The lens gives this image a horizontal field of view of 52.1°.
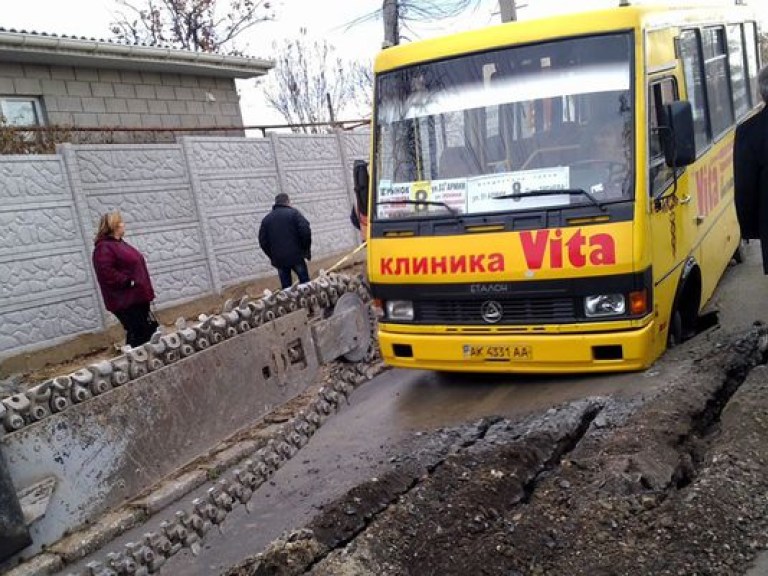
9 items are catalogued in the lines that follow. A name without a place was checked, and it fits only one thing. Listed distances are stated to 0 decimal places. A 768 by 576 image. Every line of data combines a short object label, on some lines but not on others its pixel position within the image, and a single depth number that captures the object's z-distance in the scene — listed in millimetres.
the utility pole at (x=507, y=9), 15399
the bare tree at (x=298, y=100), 32375
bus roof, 5773
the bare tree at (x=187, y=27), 24172
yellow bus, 5609
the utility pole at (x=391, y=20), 15453
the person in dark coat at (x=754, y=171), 5270
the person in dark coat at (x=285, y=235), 10547
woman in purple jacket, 7551
